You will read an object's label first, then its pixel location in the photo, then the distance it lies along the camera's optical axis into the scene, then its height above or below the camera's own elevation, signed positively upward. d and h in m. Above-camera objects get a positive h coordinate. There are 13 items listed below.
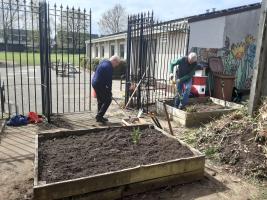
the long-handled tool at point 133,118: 6.33 -1.13
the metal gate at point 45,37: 6.23 +0.78
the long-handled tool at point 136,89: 7.96 -0.52
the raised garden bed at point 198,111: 6.81 -1.04
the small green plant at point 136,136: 4.54 -1.12
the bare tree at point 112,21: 50.22 +9.48
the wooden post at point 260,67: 5.02 +0.14
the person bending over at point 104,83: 6.53 -0.30
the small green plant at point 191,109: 6.91 -0.95
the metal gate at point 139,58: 8.03 +0.43
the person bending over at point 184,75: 7.48 -0.06
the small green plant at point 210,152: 4.81 -1.43
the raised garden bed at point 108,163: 3.26 -1.30
